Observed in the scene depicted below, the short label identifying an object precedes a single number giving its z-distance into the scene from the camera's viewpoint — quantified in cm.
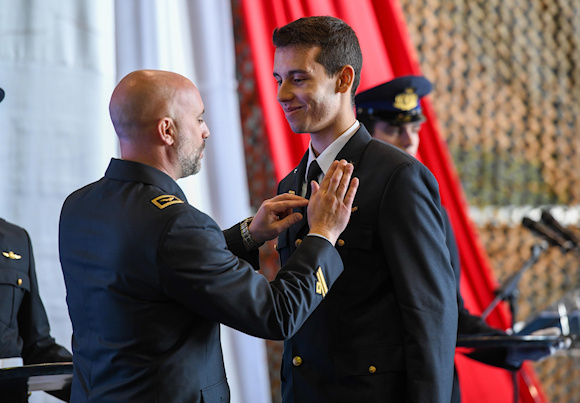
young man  386
